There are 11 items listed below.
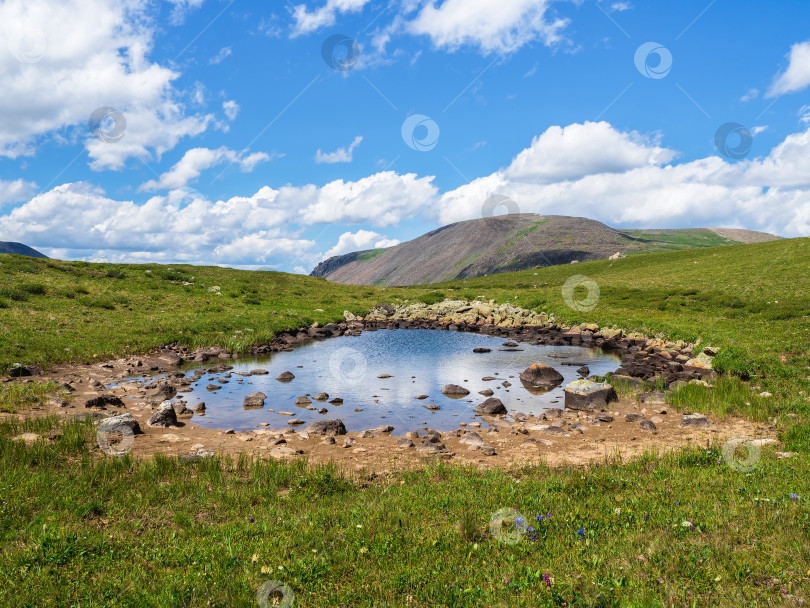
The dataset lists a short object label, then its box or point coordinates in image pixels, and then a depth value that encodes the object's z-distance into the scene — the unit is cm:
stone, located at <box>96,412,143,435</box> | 1291
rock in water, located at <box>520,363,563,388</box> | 2308
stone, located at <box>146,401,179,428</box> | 1505
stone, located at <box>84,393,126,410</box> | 1630
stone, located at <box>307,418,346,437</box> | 1524
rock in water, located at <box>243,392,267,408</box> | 1886
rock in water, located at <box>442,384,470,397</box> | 2123
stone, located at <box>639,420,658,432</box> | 1512
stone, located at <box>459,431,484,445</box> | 1418
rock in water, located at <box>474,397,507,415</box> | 1836
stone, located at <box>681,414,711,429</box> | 1490
